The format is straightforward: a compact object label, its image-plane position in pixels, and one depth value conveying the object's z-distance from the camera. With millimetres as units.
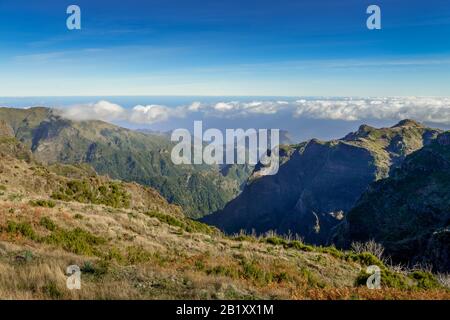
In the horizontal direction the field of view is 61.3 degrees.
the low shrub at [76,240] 21344
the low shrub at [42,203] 32903
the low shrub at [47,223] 25078
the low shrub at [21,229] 22234
